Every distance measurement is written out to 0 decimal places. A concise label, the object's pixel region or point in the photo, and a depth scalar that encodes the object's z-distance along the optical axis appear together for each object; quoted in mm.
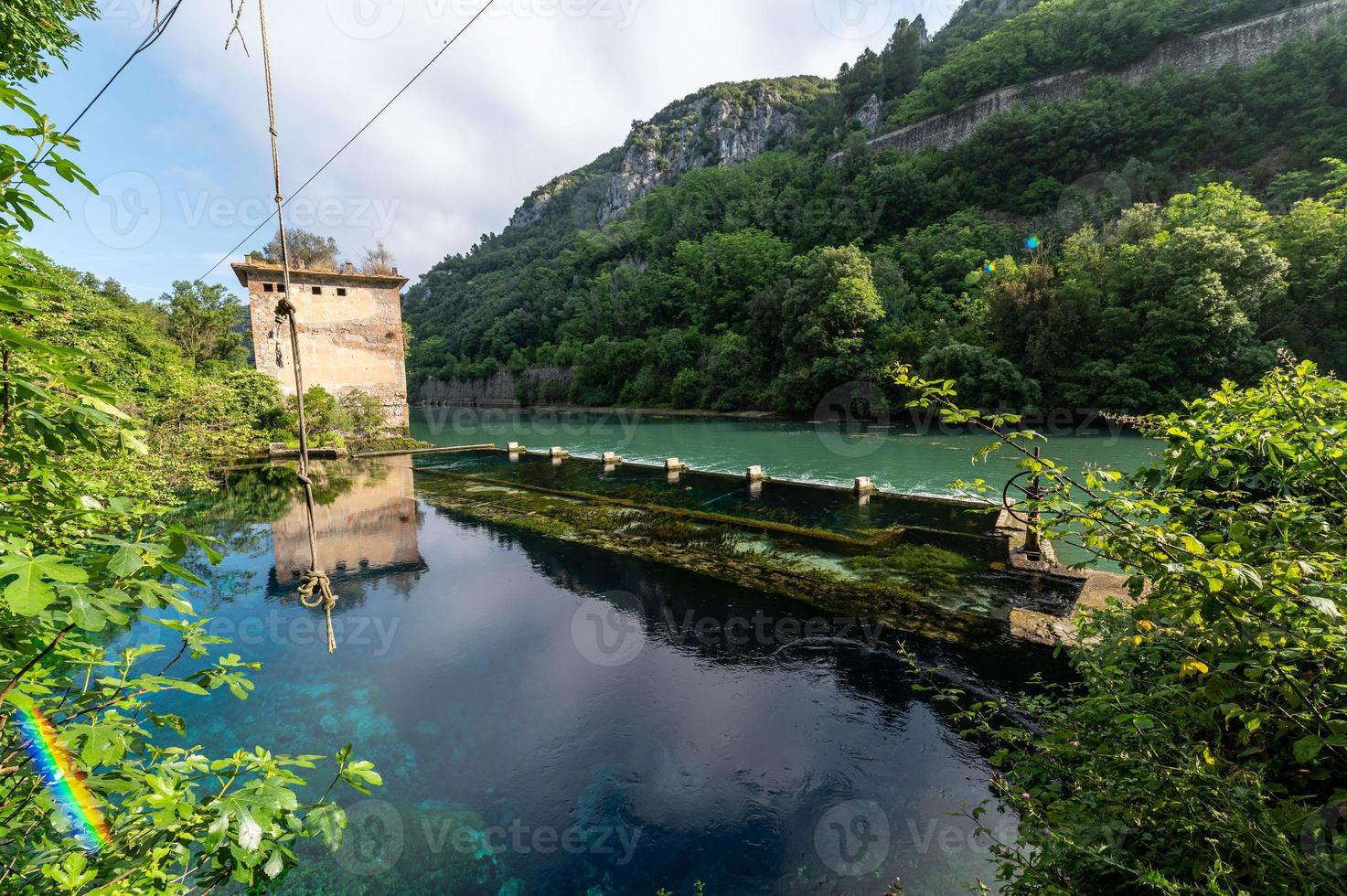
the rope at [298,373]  2352
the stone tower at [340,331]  19391
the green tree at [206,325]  25656
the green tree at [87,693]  1077
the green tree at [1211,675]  1247
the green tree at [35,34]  4035
